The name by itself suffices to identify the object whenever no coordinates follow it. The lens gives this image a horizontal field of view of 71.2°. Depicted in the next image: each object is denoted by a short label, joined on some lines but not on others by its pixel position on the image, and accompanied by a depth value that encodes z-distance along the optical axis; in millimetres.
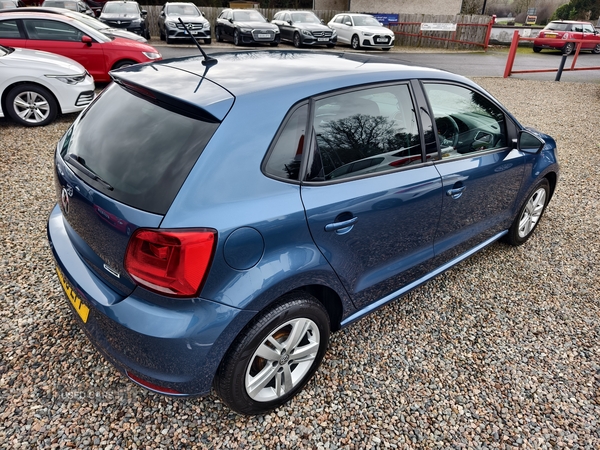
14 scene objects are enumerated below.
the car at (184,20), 16922
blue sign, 23906
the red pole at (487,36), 22077
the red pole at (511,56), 13258
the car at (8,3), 16422
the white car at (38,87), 6219
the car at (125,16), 16484
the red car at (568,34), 20000
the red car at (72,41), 7957
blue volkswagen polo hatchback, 1738
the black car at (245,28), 17375
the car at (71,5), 18269
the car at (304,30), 18031
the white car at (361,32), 18578
